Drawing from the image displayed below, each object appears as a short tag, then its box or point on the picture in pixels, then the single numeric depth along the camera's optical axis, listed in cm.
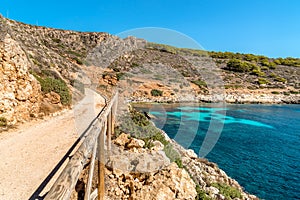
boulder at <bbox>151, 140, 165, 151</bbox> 784
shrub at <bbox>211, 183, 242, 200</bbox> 784
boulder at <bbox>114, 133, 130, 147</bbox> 762
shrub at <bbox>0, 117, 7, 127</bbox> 809
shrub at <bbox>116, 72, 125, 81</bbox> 3496
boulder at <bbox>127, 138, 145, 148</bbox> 733
